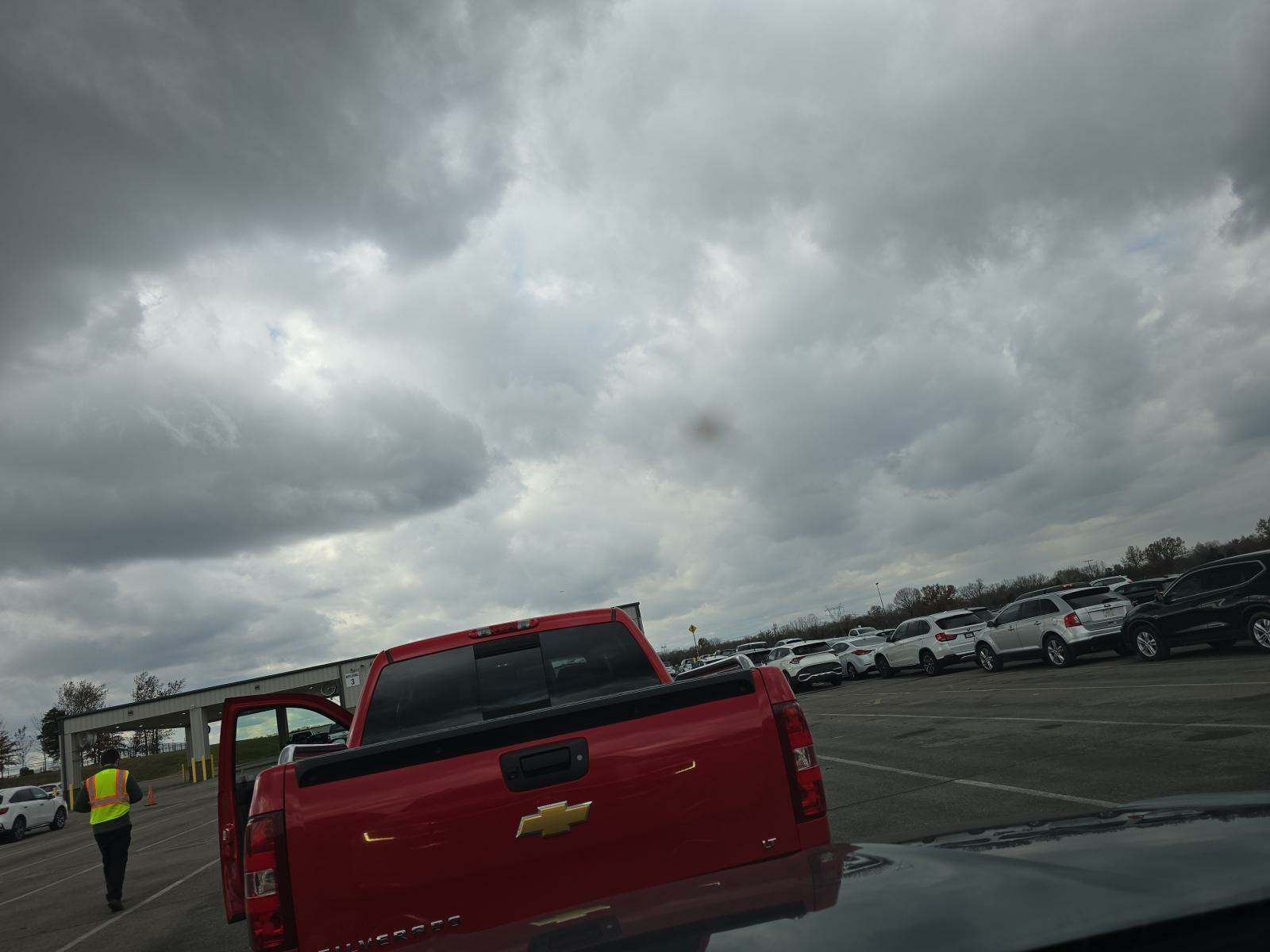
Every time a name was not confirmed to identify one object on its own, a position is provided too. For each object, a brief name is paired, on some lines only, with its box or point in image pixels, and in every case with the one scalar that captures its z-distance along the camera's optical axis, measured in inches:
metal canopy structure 1819.6
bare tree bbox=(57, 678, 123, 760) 3088.1
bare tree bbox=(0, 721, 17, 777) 3112.7
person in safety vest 392.1
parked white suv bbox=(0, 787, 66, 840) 1055.6
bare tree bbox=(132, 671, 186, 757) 3240.7
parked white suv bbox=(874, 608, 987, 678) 976.1
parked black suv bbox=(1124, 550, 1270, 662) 580.4
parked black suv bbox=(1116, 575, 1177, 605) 927.7
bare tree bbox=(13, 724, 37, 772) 3176.7
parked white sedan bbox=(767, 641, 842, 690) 1118.4
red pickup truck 98.6
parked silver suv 731.4
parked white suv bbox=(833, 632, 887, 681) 1176.2
